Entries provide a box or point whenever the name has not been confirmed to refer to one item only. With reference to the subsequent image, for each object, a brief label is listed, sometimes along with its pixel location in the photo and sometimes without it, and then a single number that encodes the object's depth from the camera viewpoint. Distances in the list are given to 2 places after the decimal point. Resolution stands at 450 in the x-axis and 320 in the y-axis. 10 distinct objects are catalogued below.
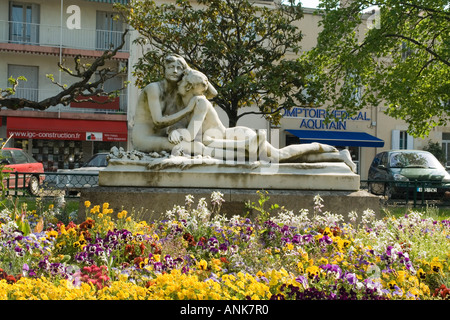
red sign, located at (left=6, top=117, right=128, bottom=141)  24.12
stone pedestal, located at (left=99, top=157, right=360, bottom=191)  6.58
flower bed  3.21
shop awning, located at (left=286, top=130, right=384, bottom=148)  26.69
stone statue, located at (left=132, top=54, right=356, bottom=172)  6.99
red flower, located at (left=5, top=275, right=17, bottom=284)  3.49
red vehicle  14.98
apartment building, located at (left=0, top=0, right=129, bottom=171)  25.06
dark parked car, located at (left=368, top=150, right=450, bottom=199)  12.80
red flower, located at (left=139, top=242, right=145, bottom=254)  4.43
